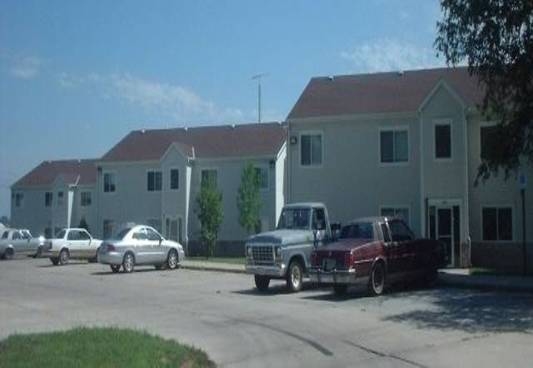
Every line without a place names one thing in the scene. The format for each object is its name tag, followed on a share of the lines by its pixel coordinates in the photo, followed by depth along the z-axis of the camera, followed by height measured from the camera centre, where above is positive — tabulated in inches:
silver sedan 1293.1 -20.4
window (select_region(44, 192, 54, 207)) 2760.8 +132.0
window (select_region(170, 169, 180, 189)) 2063.2 +153.9
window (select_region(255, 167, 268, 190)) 1998.0 +157.6
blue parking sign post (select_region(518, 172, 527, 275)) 1080.2 +72.3
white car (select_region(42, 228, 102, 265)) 1587.1 -19.6
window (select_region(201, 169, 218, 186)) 2030.0 +162.7
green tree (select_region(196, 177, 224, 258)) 1860.2 +57.0
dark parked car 836.6 -18.7
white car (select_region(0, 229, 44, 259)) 1982.0 -15.8
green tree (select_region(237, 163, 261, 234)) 1908.2 +95.3
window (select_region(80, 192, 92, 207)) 2677.2 +128.5
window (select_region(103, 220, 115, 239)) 2267.5 +30.0
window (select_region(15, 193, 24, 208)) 2844.5 +131.1
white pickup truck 913.5 -6.7
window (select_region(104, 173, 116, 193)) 2240.4 +154.3
